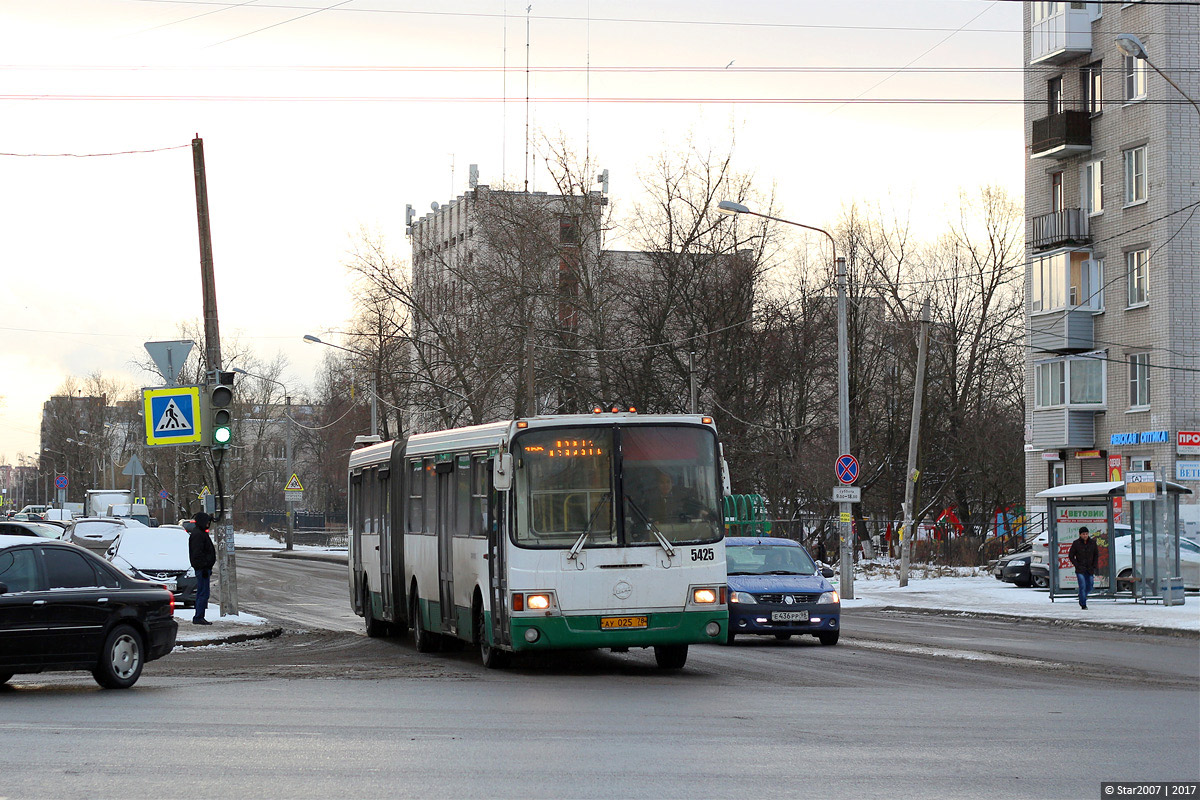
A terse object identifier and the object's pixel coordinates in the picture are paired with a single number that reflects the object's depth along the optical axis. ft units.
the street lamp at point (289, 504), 249.34
